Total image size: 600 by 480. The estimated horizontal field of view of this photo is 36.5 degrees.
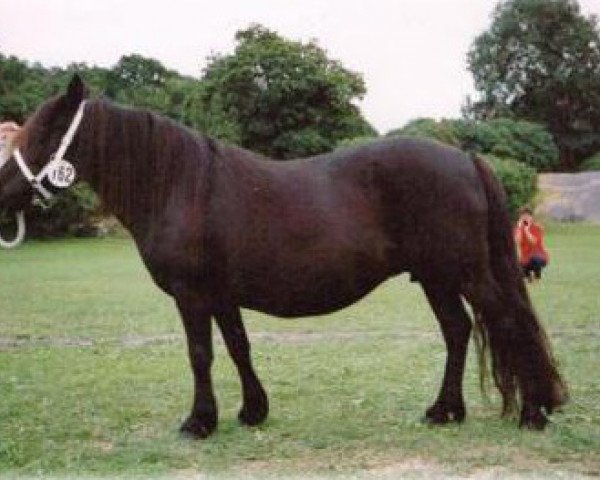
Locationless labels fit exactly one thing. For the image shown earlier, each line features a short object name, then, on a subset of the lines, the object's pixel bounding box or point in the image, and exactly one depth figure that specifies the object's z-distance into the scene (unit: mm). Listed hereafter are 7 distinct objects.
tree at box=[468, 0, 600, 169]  69250
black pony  7027
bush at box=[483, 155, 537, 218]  44312
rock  49125
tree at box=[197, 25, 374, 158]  63125
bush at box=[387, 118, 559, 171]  55625
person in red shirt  22094
